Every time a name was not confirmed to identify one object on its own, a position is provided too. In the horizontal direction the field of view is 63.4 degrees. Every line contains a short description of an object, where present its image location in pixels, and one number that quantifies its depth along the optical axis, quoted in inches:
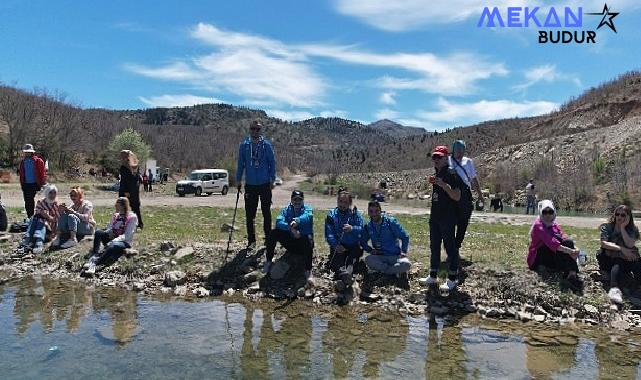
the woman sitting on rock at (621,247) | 319.6
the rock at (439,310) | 300.8
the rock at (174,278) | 351.3
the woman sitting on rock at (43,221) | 432.1
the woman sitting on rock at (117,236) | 390.3
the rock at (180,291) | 336.8
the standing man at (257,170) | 372.2
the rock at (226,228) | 503.8
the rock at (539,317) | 287.6
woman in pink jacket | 323.9
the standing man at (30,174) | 501.7
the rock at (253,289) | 337.4
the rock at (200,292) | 333.7
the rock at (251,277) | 350.3
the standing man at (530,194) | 1108.3
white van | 1475.1
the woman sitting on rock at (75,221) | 436.1
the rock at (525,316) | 288.4
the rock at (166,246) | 404.5
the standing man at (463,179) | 333.7
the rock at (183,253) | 388.8
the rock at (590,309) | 292.7
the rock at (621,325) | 277.9
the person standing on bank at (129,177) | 475.5
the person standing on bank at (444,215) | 300.5
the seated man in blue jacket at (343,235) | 345.4
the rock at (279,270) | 352.8
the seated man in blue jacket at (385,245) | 340.4
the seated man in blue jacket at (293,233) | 348.2
